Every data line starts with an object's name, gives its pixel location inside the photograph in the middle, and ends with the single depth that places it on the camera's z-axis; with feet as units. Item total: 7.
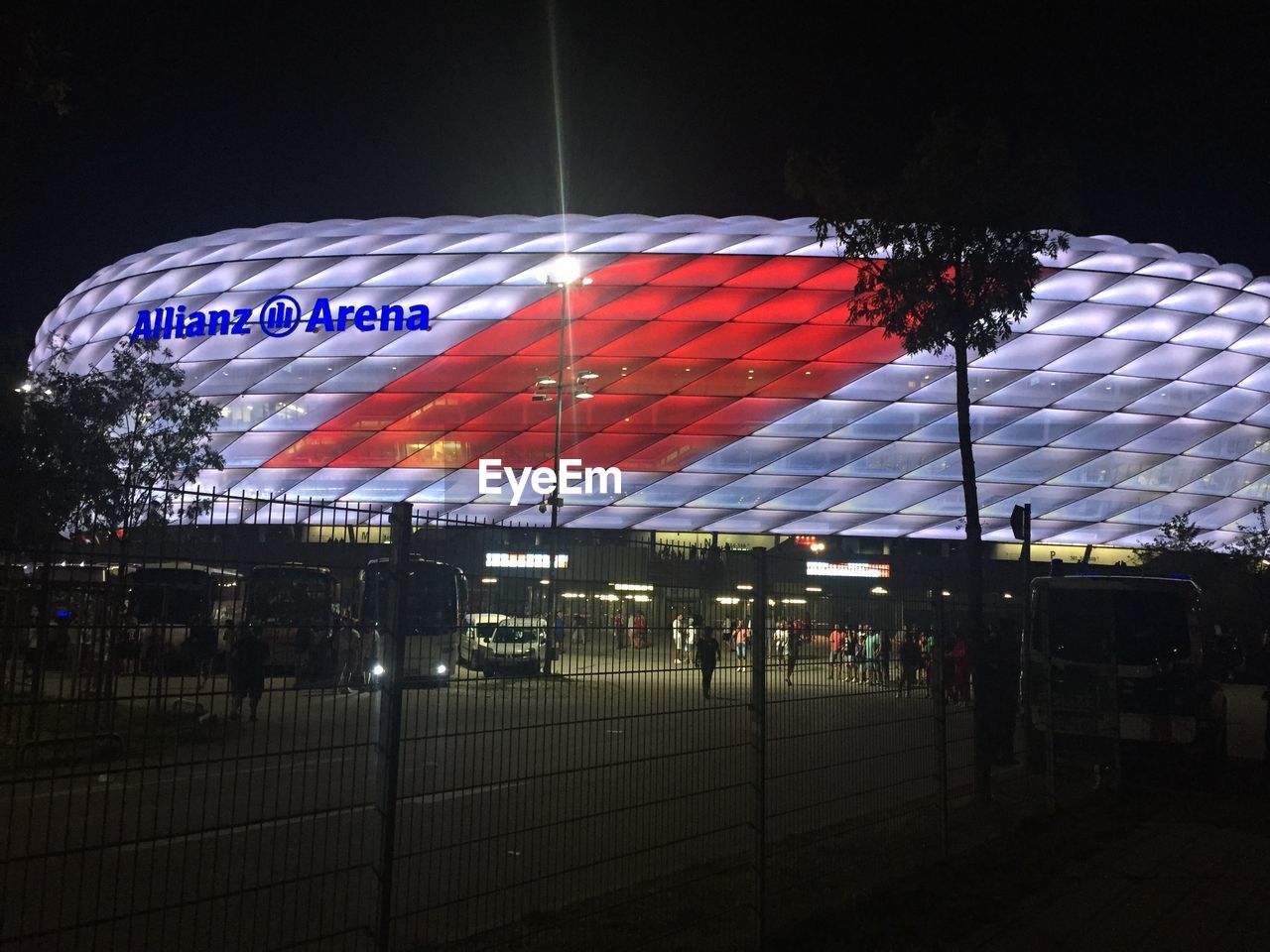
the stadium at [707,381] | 125.08
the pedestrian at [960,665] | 41.65
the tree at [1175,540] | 119.14
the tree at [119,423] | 57.52
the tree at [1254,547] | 106.01
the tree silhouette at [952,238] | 36.29
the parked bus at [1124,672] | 35.53
